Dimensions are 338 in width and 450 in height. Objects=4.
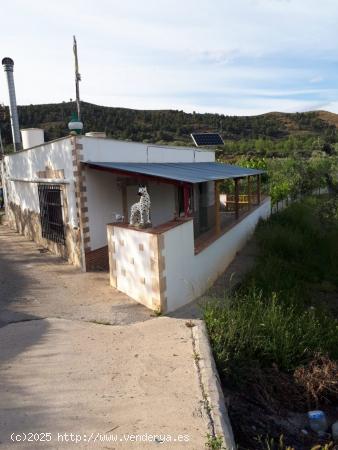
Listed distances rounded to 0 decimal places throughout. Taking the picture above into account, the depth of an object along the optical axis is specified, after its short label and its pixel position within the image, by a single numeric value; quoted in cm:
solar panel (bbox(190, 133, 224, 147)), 2300
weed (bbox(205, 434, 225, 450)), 368
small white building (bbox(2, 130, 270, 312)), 782
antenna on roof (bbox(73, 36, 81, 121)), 1609
